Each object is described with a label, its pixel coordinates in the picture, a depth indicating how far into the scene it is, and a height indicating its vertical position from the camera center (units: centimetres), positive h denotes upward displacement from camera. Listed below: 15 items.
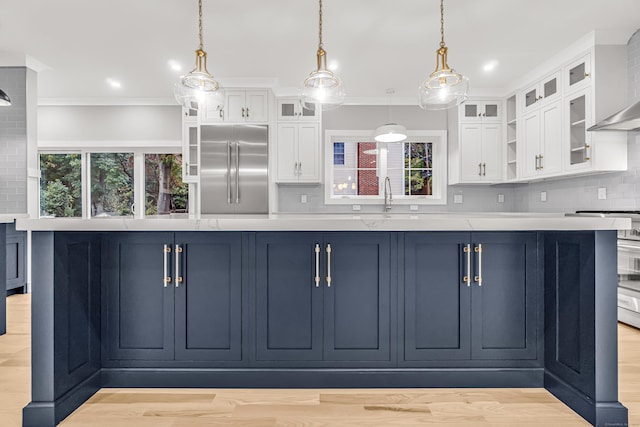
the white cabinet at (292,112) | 516 +137
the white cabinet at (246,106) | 488 +138
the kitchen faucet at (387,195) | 552 +27
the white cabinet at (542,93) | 412 +139
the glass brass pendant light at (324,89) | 247 +82
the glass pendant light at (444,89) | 243 +82
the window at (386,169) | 571 +67
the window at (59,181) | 594 +52
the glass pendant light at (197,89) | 259 +87
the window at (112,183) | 596 +49
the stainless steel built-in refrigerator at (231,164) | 489 +64
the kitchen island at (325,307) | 199 -49
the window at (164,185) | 603 +46
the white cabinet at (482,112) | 525 +140
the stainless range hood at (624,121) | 292 +74
